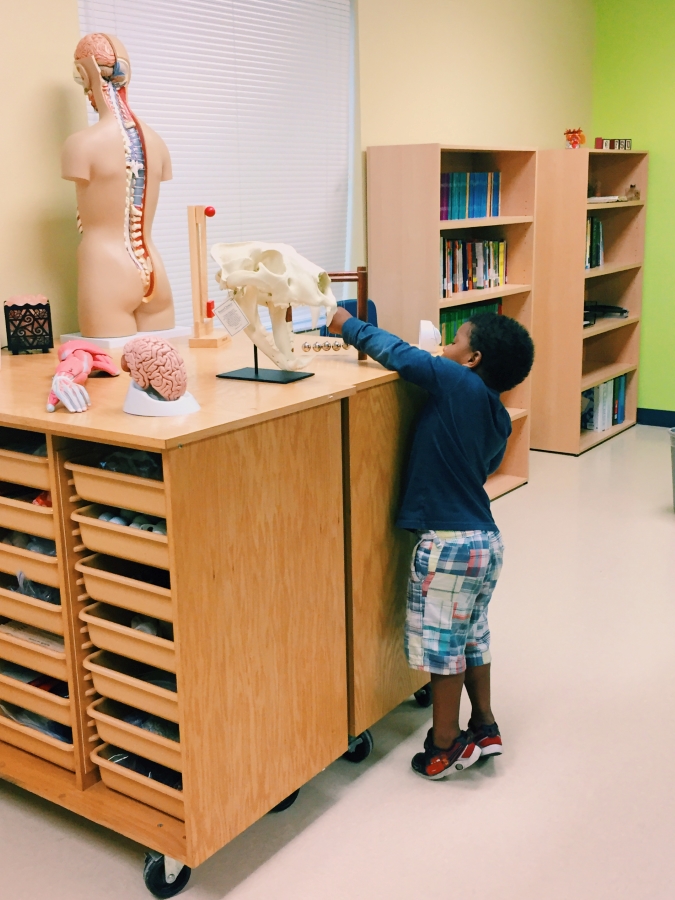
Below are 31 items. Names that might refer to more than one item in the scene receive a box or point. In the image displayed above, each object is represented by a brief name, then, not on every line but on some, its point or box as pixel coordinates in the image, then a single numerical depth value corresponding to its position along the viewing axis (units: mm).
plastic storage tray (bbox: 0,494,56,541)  1808
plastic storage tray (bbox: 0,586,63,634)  1849
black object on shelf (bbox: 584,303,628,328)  5426
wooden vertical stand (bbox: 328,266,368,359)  2170
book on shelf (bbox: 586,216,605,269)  5082
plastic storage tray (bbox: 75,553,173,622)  1646
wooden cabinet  1617
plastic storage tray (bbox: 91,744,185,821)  1728
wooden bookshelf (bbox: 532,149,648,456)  4660
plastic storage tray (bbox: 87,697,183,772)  1702
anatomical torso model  2379
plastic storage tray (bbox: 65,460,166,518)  1580
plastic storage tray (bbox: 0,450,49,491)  1795
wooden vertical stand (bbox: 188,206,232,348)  2524
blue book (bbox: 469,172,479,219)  4137
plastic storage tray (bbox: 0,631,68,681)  1876
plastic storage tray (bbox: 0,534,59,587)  1839
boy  1999
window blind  2973
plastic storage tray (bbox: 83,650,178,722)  1686
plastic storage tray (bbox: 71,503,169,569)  1614
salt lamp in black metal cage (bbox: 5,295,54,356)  2350
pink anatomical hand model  1705
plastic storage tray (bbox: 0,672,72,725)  1895
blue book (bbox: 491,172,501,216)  4352
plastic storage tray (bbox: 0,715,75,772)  1910
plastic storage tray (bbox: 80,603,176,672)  1661
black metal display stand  1965
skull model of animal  1844
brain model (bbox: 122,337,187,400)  1638
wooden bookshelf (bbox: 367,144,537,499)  3666
